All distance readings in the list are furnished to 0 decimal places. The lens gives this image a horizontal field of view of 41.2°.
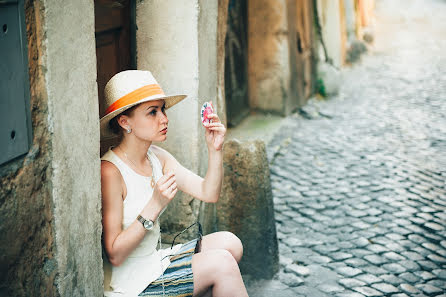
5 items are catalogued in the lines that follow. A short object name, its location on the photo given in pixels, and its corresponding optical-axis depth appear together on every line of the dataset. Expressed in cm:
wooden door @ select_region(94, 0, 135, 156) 339
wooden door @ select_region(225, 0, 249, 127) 798
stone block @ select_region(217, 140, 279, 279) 417
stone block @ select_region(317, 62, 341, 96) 1053
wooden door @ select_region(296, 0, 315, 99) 952
